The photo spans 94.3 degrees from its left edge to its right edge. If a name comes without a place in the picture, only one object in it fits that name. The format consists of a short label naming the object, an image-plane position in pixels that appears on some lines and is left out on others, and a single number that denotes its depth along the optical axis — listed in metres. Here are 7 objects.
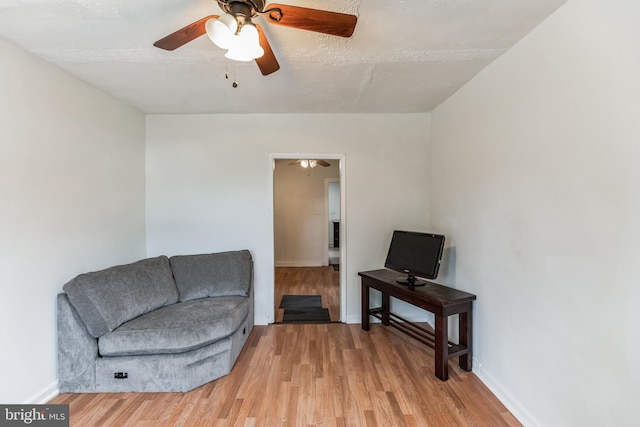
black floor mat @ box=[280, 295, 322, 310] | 4.04
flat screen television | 2.68
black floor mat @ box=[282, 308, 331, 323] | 3.57
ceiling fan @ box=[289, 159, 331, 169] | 5.51
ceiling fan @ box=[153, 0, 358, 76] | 1.29
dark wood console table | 2.34
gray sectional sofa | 2.17
